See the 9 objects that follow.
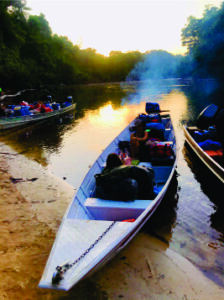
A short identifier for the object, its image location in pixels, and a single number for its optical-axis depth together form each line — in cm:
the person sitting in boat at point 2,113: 2036
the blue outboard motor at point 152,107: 1736
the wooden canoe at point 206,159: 912
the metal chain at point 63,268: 370
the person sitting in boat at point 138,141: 941
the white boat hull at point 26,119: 1983
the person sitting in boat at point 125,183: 603
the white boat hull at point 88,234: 386
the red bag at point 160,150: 880
